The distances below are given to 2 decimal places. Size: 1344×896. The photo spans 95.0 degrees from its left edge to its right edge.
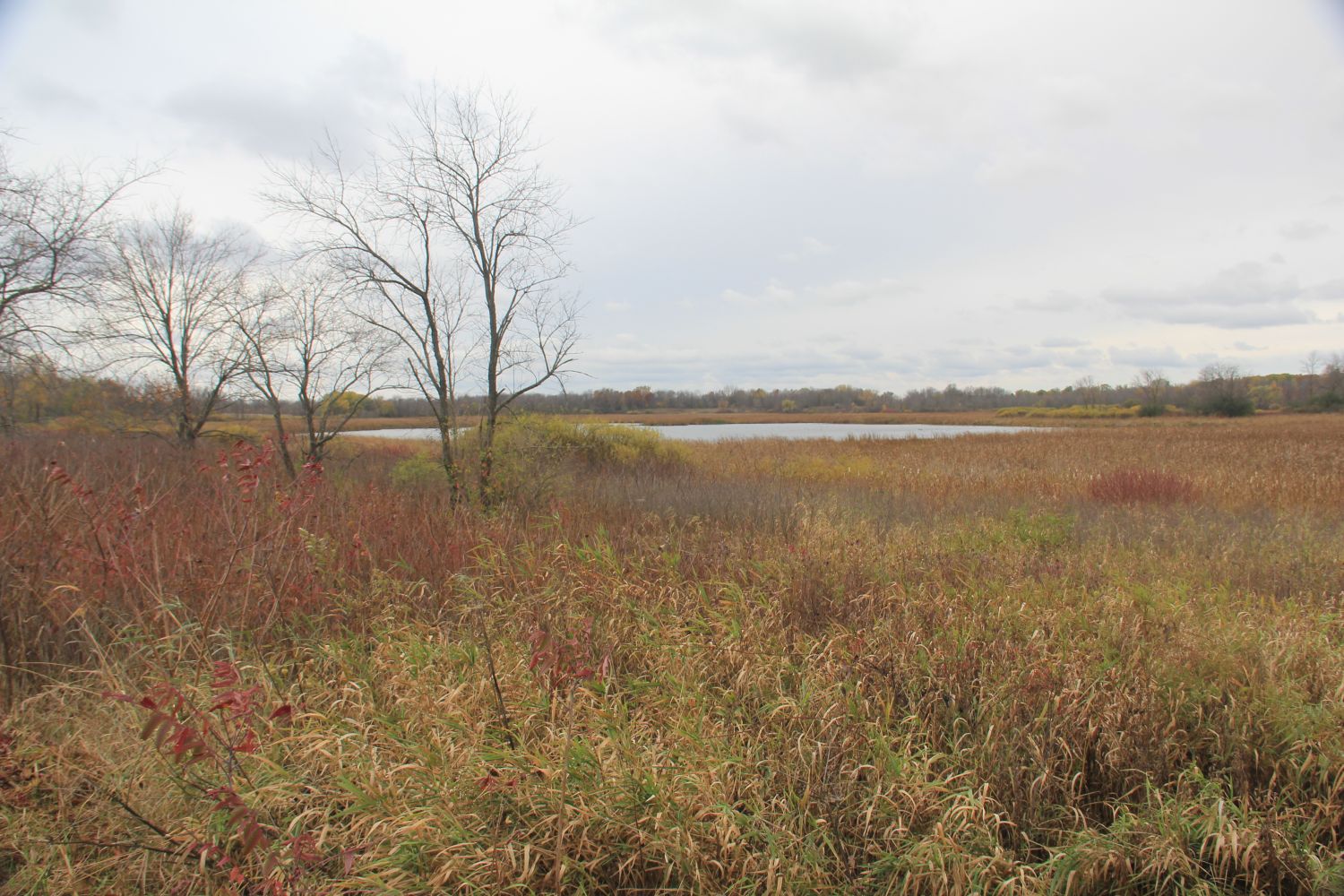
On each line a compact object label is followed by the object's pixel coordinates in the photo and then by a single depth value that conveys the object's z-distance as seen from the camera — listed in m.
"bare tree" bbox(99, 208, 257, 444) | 14.86
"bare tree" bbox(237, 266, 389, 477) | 13.27
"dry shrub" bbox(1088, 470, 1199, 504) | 12.20
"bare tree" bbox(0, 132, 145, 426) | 10.38
